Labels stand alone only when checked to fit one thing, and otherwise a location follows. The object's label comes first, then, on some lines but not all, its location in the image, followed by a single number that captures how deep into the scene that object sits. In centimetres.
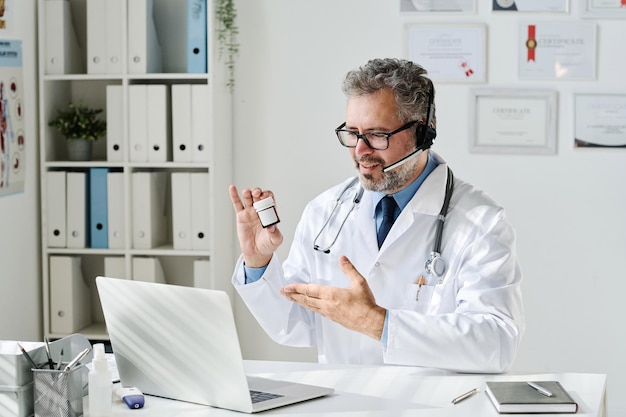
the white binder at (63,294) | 384
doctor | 221
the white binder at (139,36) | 373
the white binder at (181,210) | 377
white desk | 180
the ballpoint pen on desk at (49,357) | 178
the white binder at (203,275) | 377
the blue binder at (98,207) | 382
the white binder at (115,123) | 378
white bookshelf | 375
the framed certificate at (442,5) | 379
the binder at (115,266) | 383
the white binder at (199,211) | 376
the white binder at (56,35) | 380
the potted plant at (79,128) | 383
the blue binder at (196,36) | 371
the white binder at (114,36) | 375
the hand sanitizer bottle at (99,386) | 176
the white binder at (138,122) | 376
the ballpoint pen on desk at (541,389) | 183
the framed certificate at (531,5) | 376
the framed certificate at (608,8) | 374
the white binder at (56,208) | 382
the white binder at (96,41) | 377
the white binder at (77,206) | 382
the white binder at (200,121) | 372
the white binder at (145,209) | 378
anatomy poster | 350
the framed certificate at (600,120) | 377
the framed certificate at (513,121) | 381
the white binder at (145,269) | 381
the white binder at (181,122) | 374
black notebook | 177
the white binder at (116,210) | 380
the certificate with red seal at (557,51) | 377
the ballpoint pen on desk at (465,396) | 185
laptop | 176
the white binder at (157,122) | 375
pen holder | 174
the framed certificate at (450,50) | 381
